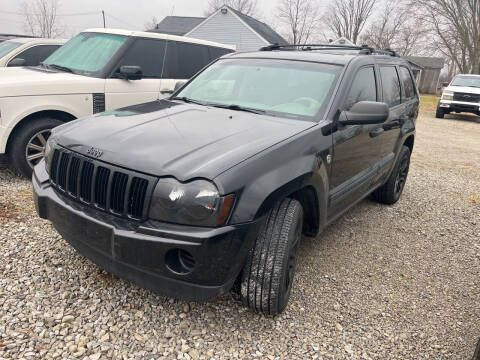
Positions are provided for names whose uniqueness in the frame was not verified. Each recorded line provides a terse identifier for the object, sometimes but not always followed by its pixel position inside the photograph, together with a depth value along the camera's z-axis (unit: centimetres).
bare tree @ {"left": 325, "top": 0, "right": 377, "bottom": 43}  5478
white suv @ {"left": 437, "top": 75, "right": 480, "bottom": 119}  1488
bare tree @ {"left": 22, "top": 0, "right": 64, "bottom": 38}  2988
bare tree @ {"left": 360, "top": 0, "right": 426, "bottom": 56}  4400
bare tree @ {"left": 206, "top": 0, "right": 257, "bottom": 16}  5994
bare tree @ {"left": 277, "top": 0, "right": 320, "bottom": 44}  5381
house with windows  2639
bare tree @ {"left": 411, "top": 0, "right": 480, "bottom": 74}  3194
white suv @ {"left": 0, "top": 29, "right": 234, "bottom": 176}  424
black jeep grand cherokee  201
